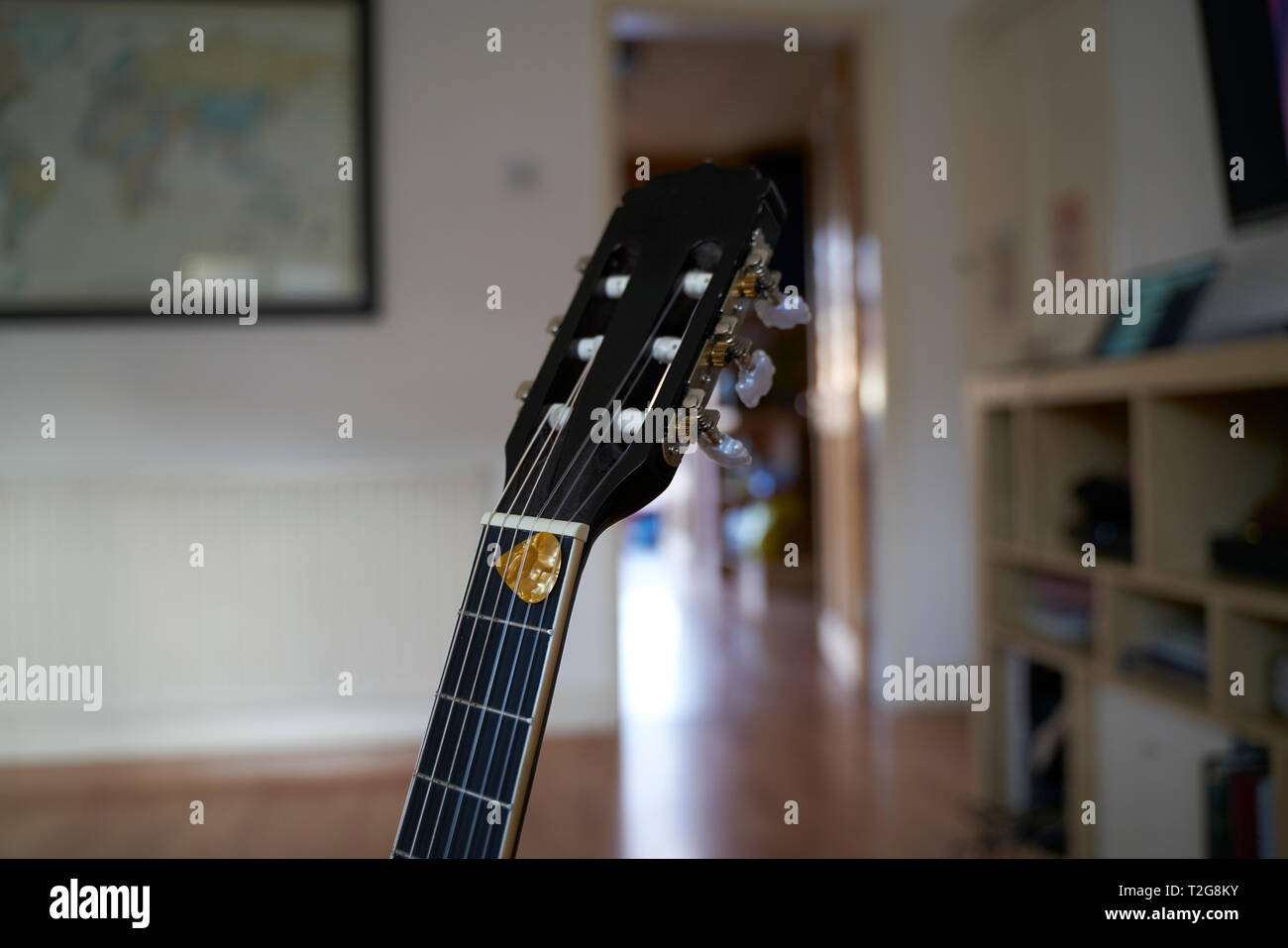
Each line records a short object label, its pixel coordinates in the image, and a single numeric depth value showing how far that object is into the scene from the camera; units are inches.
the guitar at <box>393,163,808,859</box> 24.0
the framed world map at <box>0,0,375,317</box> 110.2
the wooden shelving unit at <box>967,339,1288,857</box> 57.8
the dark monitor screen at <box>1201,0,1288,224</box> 63.2
